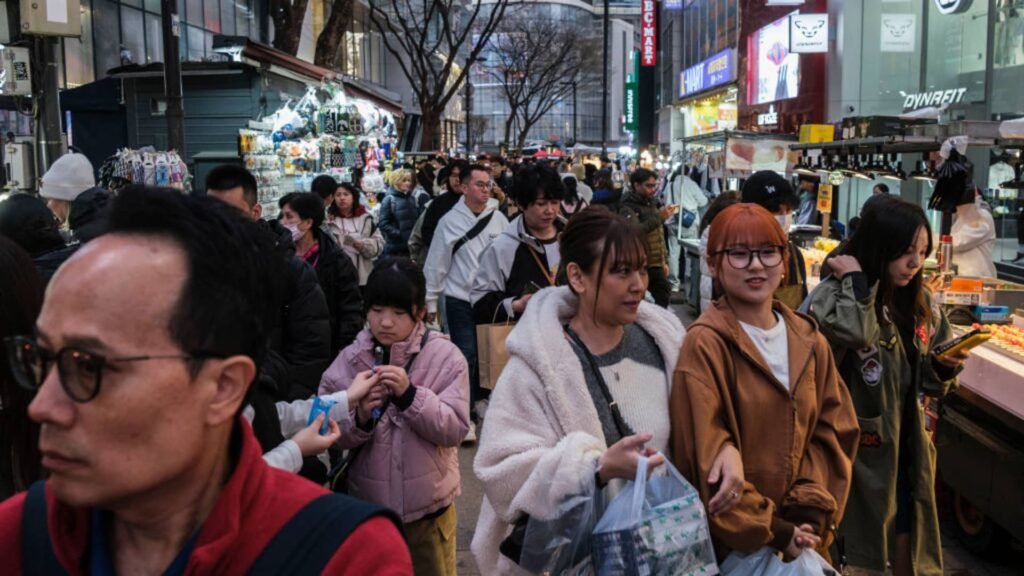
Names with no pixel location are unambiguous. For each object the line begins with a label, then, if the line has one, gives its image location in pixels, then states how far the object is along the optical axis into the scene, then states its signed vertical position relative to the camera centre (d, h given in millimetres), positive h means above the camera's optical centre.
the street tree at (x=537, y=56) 46875 +5805
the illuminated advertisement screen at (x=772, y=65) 24656 +2803
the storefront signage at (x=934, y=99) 16141 +1203
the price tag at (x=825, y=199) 9820 -334
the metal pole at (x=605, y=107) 44334 +2927
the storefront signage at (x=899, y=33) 18906 +2637
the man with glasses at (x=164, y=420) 1377 -363
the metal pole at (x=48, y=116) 8367 +486
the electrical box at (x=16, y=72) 8172 +855
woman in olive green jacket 3893 -875
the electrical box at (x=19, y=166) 8328 +50
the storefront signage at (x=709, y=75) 33812 +3683
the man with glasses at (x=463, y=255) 7297 -652
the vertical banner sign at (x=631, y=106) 68250 +4373
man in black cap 6844 -185
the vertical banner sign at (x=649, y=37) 56594 +7834
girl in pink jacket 3572 -929
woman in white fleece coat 2701 -660
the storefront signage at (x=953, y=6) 15434 +2577
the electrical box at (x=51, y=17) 7900 +1286
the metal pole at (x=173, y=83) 10984 +1016
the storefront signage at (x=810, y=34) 21594 +2972
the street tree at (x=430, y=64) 28547 +3339
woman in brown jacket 2824 -726
